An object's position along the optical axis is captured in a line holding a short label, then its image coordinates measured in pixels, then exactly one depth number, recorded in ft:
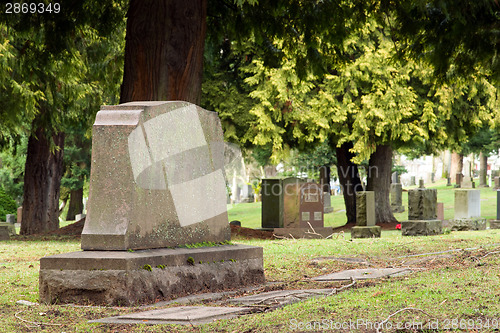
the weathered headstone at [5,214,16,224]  123.95
